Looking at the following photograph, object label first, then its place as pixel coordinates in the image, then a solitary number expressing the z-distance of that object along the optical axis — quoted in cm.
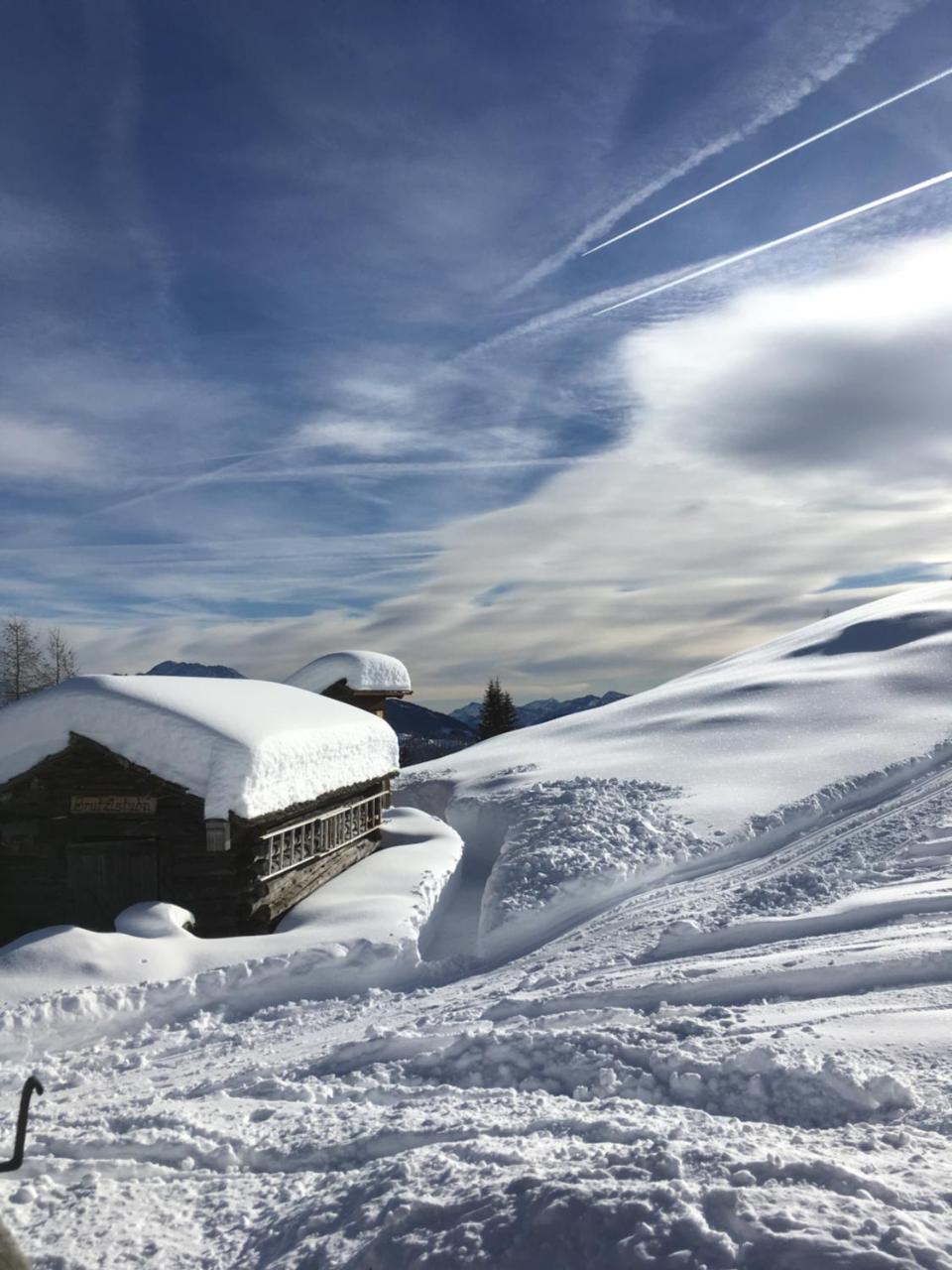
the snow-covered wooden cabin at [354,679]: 2561
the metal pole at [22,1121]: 442
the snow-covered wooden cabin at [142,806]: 1157
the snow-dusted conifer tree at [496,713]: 4759
